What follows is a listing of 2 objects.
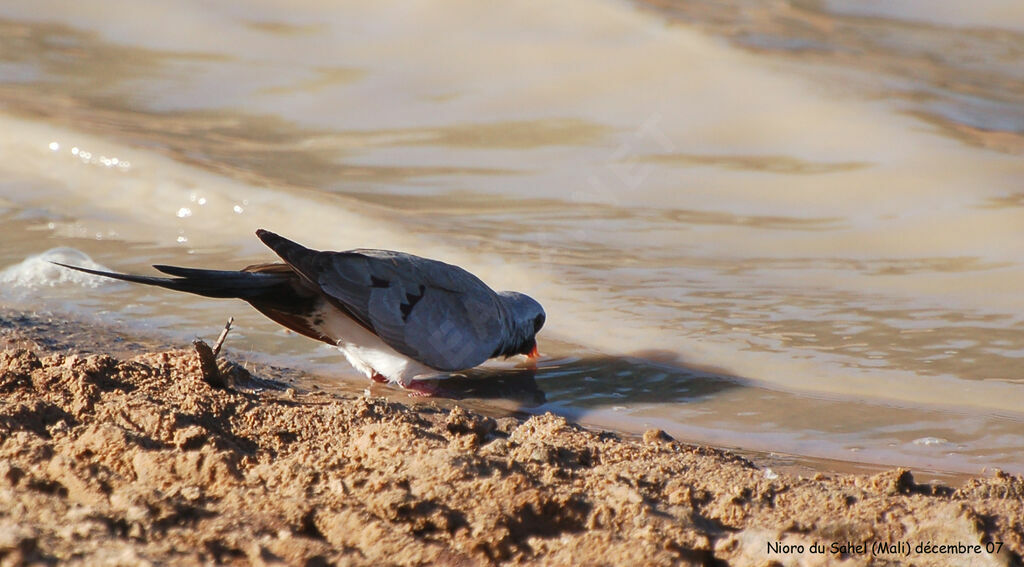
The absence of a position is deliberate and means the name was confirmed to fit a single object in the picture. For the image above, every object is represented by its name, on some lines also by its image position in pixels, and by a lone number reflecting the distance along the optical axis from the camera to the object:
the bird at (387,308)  8.85
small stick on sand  7.24
